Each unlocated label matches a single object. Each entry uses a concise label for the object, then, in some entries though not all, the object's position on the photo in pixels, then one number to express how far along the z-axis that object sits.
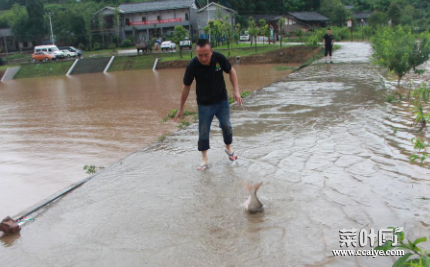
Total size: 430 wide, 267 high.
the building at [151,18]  51.59
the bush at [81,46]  52.78
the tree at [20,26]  54.31
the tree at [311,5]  59.01
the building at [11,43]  54.25
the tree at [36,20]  54.03
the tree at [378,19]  36.38
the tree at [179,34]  35.85
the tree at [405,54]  8.38
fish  3.29
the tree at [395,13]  39.16
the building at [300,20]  50.53
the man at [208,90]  4.24
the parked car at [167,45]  42.72
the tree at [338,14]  51.81
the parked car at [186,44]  39.42
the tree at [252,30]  33.50
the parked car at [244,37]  47.25
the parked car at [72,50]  45.19
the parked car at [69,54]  43.09
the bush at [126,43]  51.62
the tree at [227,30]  33.88
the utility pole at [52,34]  49.79
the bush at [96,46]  51.78
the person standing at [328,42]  16.73
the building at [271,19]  50.42
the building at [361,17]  54.29
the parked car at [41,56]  41.09
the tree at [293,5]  58.60
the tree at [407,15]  38.41
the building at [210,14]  50.44
